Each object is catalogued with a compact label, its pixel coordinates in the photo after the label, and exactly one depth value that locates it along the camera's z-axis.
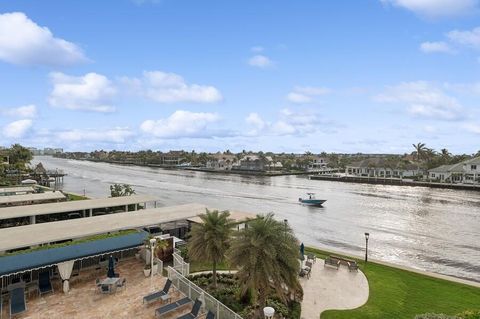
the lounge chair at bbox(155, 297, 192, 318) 14.80
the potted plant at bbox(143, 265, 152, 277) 19.17
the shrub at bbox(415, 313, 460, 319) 11.61
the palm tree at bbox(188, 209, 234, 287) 18.68
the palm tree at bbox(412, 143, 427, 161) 149.38
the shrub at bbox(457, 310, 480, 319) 12.48
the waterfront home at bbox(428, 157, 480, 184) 107.50
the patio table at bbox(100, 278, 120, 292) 17.02
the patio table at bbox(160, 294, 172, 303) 16.05
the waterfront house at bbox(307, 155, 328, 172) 182.88
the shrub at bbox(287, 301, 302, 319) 16.63
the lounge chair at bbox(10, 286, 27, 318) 14.80
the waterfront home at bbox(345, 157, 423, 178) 137.38
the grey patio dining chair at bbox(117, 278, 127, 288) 17.44
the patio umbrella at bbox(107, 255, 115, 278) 17.86
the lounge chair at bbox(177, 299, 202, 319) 14.73
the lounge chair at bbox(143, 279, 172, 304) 15.98
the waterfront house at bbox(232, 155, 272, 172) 162.19
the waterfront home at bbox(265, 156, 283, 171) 170.41
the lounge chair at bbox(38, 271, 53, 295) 16.88
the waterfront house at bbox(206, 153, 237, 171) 180.88
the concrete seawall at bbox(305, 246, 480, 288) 22.64
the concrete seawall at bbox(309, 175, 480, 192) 103.50
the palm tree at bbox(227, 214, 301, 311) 14.97
